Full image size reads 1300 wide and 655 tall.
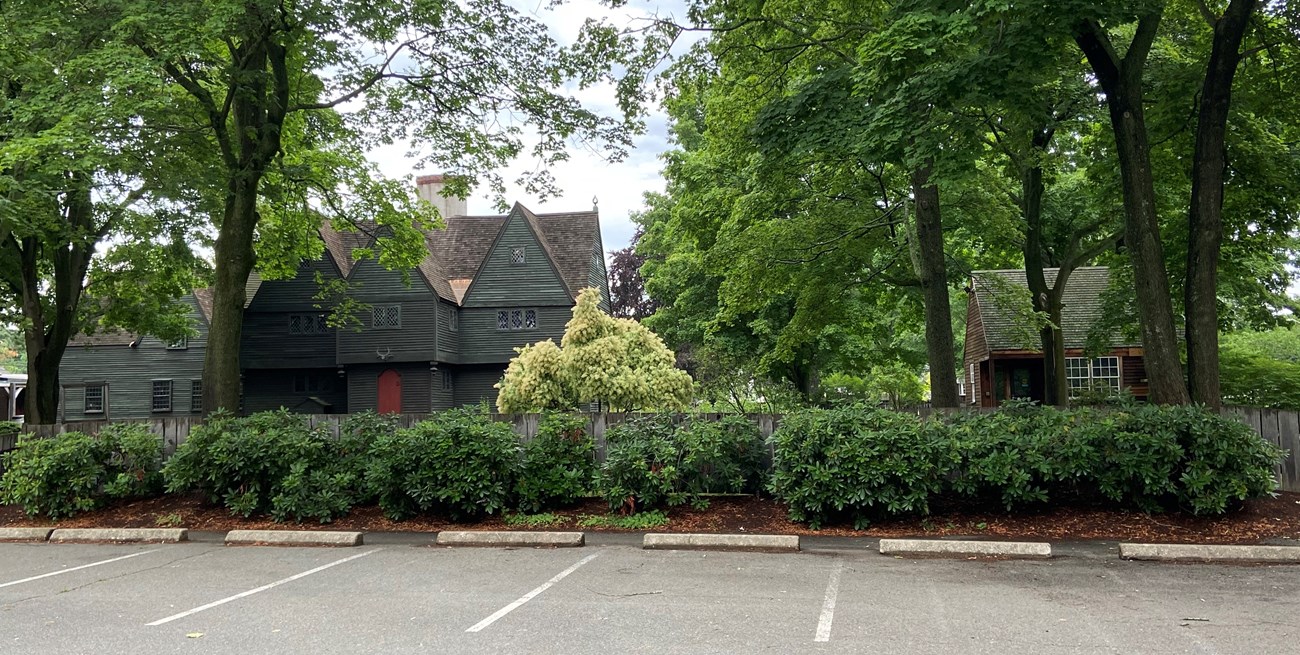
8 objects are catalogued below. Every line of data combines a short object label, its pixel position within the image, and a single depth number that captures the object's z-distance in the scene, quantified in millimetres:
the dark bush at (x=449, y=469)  11383
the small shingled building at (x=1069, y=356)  30812
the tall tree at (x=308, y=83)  13344
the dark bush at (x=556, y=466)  11648
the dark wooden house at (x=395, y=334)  35500
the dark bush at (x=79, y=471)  12805
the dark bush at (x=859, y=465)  10336
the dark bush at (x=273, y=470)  11836
